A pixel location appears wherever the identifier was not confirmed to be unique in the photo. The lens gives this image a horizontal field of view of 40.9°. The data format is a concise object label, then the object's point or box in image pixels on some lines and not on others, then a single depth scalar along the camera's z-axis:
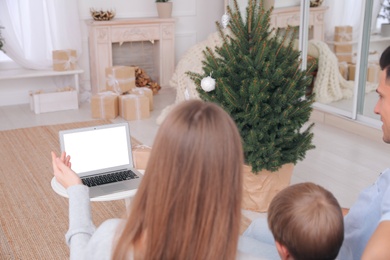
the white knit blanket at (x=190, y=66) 4.28
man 1.49
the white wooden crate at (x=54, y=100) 5.04
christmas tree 2.59
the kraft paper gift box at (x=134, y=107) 4.78
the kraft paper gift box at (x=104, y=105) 4.80
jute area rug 2.60
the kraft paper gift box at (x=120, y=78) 5.00
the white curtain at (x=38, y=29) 5.20
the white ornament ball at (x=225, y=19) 3.29
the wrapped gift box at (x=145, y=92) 4.96
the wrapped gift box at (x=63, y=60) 5.13
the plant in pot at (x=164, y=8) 5.63
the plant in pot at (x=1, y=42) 5.08
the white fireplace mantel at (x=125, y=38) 5.39
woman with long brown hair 0.96
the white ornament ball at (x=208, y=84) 2.66
